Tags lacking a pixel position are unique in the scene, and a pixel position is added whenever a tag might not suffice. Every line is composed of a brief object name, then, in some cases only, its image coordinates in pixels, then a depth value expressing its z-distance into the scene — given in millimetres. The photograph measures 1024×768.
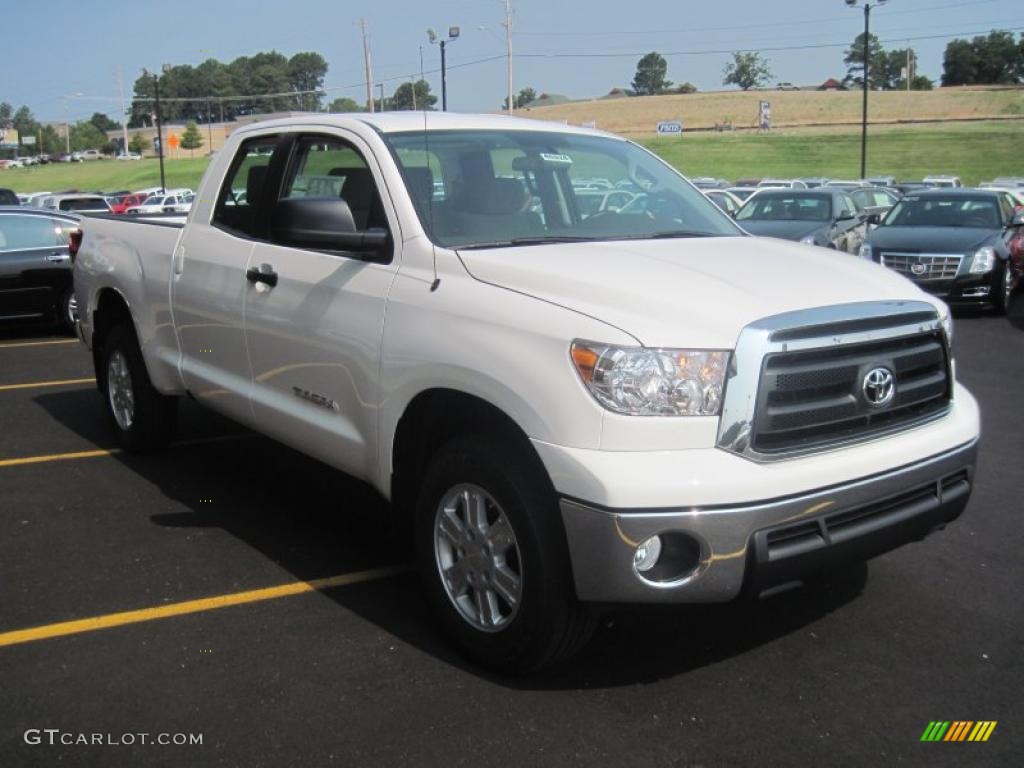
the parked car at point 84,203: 25761
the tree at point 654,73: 181000
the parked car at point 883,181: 42506
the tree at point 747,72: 157000
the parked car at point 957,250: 13203
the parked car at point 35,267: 11859
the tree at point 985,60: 138625
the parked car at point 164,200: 42094
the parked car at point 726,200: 27153
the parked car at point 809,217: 15461
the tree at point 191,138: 106375
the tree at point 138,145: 128000
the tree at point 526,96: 162300
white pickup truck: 3115
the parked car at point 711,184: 39619
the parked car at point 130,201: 43262
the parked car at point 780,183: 40312
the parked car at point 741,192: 37844
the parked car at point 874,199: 18359
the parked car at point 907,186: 35238
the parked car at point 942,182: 36125
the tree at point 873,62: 154625
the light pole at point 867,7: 40812
